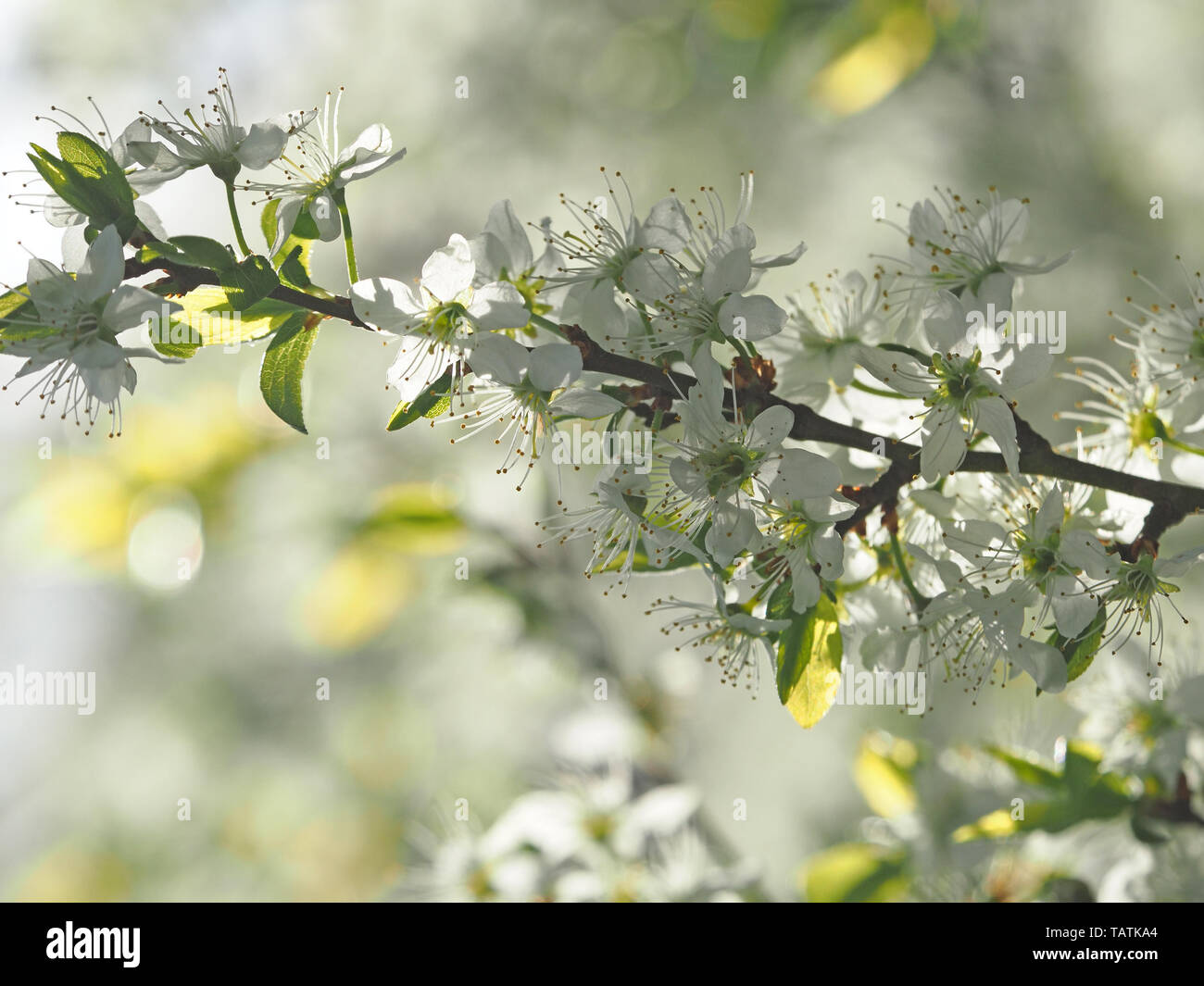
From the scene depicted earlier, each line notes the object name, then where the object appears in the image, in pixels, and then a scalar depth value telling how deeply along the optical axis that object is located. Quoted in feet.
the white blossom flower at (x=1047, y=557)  2.30
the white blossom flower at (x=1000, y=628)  2.30
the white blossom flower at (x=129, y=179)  2.30
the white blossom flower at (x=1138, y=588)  2.30
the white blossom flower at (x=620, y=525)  2.29
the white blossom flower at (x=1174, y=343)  2.41
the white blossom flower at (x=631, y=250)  2.31
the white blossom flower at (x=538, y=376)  2.27
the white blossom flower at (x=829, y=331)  2.42
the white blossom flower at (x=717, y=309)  2.29
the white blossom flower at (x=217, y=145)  2.30
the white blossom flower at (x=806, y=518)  2.28
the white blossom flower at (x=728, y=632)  2.33
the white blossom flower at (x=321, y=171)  2.32
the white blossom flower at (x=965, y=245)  2.37
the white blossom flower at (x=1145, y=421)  2.41
